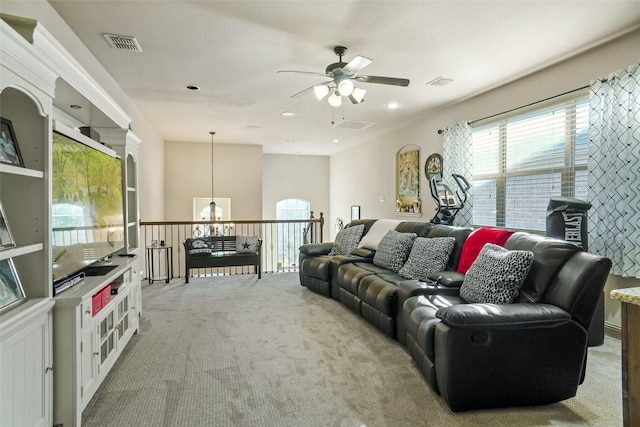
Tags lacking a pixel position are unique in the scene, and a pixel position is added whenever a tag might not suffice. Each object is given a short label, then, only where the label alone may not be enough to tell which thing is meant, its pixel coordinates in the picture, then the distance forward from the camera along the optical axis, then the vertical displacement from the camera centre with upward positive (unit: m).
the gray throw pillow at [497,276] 2.27 -0.46
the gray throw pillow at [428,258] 3.24 -0.47
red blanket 2.88 -0.28
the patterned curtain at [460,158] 4.91 +0.75
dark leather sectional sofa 1.91 -0.75
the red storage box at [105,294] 2.21 -0.56
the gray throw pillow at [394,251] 3.75 -0.47
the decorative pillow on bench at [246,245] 5.54 -0.58
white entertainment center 1.40 -0.35
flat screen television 1.91 +0.04
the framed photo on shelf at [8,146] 1.49 +0.29
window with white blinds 3.56 +0.56
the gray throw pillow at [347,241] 4.84 -0.45
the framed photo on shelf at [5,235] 1.47 -0.11
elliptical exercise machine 4.57 +0.11
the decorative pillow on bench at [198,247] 5.27 -0.59
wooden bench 5.26 -0.72
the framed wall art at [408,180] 6.18 +0.56
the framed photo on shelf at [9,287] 1.47 -0.35
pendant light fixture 7.45 -0.04
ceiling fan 2.99 +1.18
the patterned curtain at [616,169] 2.90 +0.35
